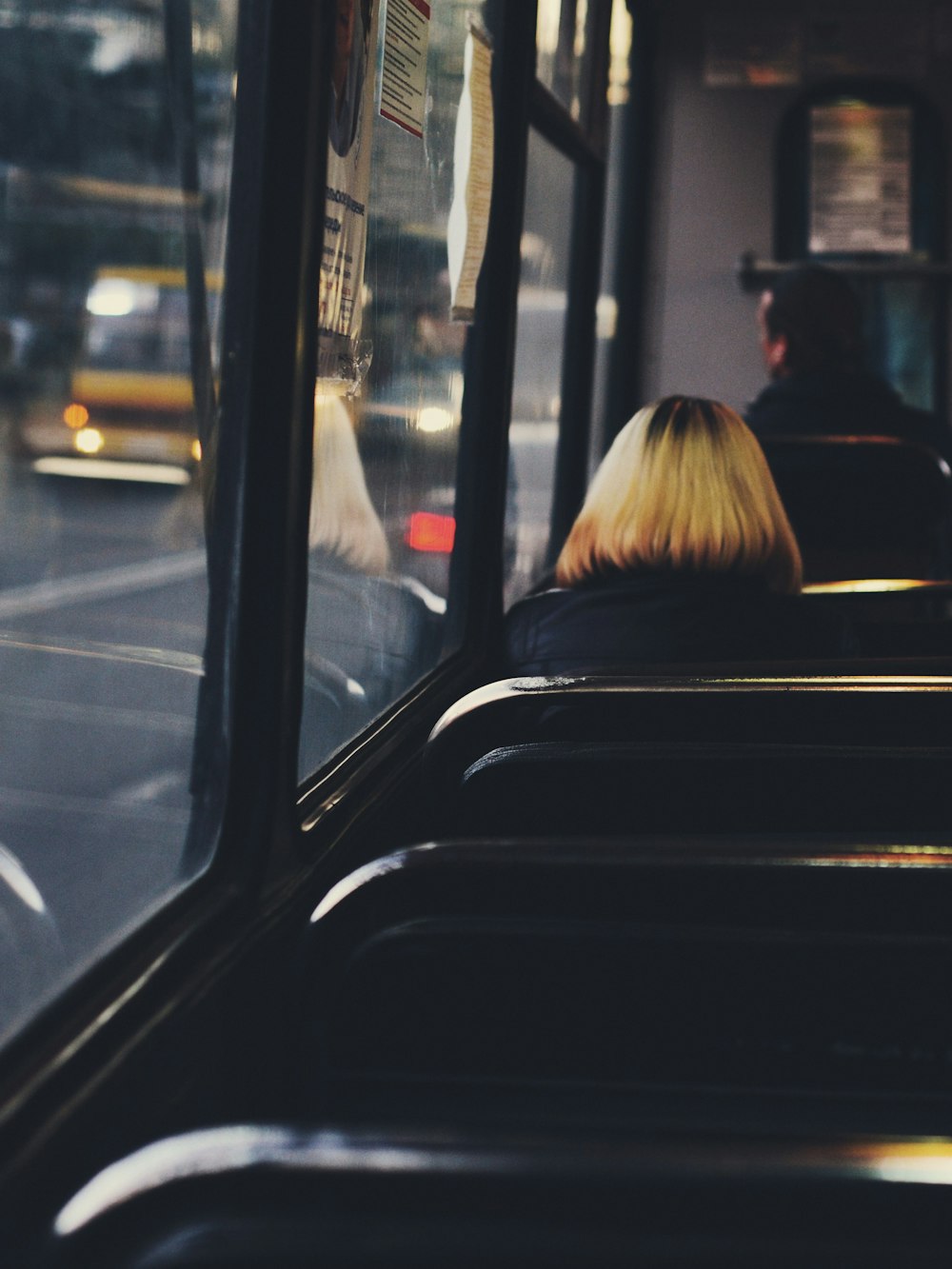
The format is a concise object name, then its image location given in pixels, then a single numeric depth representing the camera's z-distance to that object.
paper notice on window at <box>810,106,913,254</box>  3.95
